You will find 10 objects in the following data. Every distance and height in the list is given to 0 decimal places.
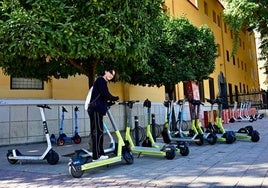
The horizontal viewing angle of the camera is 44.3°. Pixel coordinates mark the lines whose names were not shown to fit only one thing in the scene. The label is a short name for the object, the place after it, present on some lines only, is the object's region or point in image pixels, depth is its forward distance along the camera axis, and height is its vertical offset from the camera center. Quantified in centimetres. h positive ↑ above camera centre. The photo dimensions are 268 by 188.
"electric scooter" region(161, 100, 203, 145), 854 -42
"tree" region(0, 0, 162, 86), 559 +164
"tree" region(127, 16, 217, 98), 1154 +225
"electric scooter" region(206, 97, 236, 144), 873 -38
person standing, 573 +16
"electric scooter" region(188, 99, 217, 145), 866 -25
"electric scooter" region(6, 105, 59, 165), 636 -67
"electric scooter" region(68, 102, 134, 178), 523 -69
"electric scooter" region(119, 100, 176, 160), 666 -65
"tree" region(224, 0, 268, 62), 2036 +642
